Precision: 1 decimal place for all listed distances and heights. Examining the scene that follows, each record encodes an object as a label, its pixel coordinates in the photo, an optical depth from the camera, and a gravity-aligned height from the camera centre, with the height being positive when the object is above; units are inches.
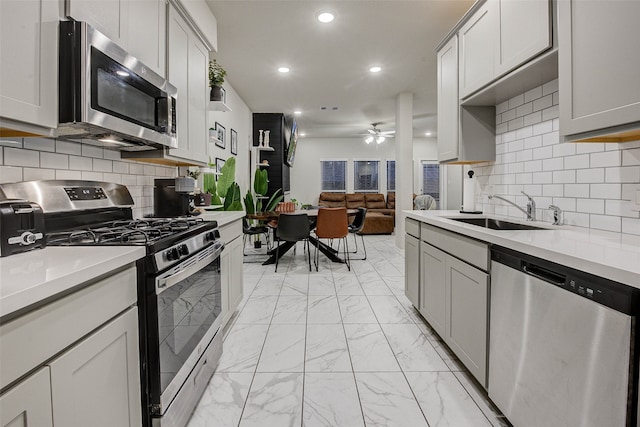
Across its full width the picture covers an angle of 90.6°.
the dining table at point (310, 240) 180.2 -21.8
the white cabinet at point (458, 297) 63.7 -21.0
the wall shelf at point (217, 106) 125.5 +41.5
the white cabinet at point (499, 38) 66.8 +42.2
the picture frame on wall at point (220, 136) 177.1 +42.3
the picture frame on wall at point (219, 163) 183.2 +27.0
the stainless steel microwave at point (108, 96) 48.8 +21.0
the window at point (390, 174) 404.2 +45.1
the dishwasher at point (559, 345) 35.0 -18.3
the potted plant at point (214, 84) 126.0 +49.7
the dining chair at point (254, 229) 193.9 -12.8
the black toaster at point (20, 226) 40.5 -2.5
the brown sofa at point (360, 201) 372.2 +9.7
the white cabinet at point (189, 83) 86.7 +37.7
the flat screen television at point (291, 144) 288.3 +61.3
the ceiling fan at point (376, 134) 319.8 +78.6
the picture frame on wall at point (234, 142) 212.7 +45.8
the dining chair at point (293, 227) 166.7 -9.6
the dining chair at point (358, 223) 198.7 -8.8
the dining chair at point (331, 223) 170.9 -7.6
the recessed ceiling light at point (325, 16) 125.0 +77.6
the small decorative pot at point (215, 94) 126.0 +45.6
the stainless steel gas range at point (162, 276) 48.0 -11.9
